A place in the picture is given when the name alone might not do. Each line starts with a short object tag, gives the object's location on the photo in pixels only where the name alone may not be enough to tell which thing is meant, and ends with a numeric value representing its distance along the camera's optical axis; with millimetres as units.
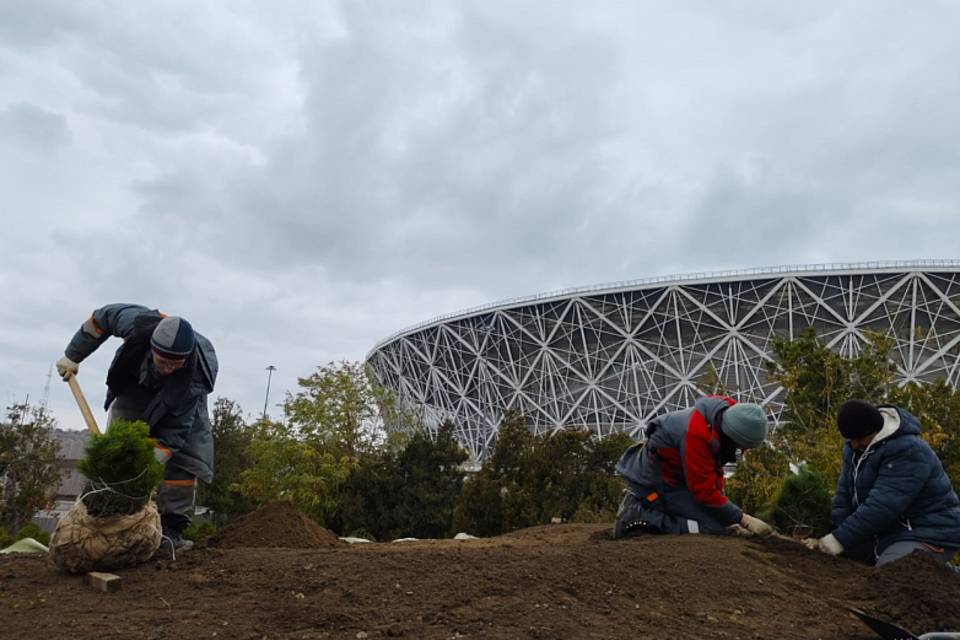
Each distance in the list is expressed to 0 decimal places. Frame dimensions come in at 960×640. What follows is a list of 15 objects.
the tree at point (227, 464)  25266
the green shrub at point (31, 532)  8156
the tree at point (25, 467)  18547
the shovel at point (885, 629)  3027
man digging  4918
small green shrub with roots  3982
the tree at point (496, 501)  15062
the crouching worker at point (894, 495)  4594
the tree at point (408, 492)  16531
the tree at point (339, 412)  21719
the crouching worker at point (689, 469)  5094
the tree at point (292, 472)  19031
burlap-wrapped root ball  3889
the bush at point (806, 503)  6230
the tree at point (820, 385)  10547
